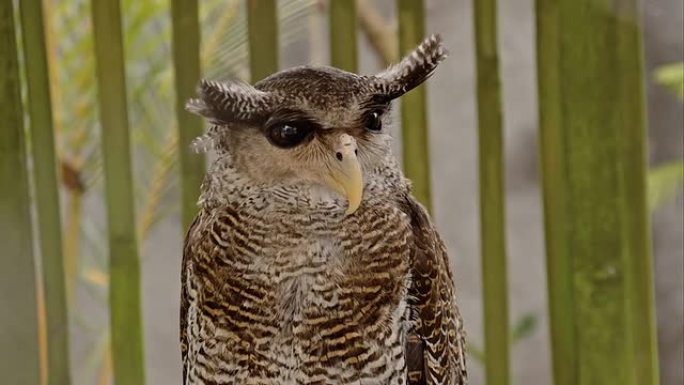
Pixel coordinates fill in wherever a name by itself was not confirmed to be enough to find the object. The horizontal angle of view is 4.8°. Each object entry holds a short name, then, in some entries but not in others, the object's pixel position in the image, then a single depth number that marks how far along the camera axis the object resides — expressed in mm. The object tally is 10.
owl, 4009
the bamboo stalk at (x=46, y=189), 4232
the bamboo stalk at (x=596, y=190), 4225
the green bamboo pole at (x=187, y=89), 4227
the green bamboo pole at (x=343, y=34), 4233
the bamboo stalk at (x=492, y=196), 4239
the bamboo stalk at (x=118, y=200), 4229
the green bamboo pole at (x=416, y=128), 4233
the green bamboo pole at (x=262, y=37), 4224
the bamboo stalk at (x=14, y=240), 4239
